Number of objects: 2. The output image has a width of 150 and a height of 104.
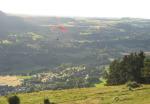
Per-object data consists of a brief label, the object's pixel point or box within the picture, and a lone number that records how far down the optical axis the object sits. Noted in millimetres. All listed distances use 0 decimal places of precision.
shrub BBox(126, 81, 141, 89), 83125
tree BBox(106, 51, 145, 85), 107625
